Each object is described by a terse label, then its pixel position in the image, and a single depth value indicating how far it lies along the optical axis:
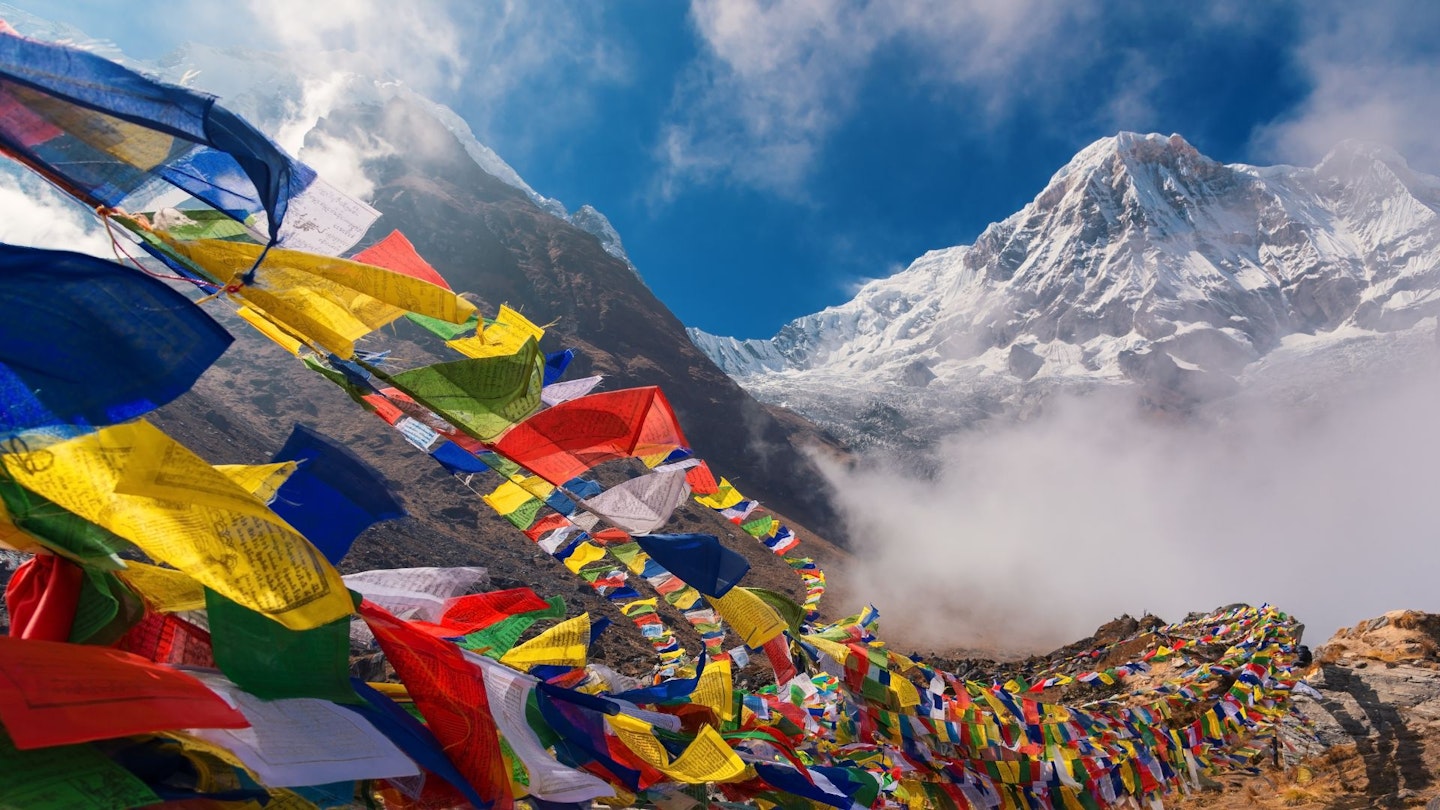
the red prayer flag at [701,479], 5.50
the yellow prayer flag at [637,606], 8.62
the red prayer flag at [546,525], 6.54
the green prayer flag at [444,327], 3.34
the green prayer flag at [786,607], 5.48
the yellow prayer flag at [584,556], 7.46
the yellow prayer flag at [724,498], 6.71
